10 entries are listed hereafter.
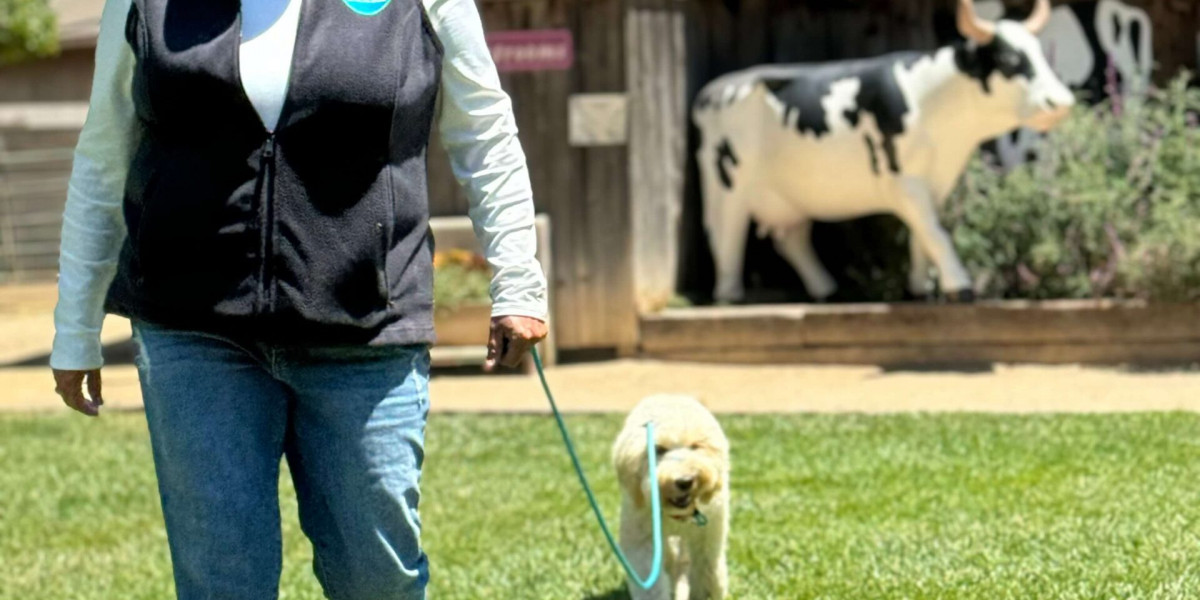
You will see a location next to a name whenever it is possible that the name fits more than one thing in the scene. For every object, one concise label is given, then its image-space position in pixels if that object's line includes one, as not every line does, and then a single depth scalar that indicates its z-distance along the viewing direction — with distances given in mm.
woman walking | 3102
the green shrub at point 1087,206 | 9531
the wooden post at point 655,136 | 10453
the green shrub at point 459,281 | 10266
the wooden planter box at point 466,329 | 10266
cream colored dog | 4504
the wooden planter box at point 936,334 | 9258
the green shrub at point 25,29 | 15219
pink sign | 10422
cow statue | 9359
